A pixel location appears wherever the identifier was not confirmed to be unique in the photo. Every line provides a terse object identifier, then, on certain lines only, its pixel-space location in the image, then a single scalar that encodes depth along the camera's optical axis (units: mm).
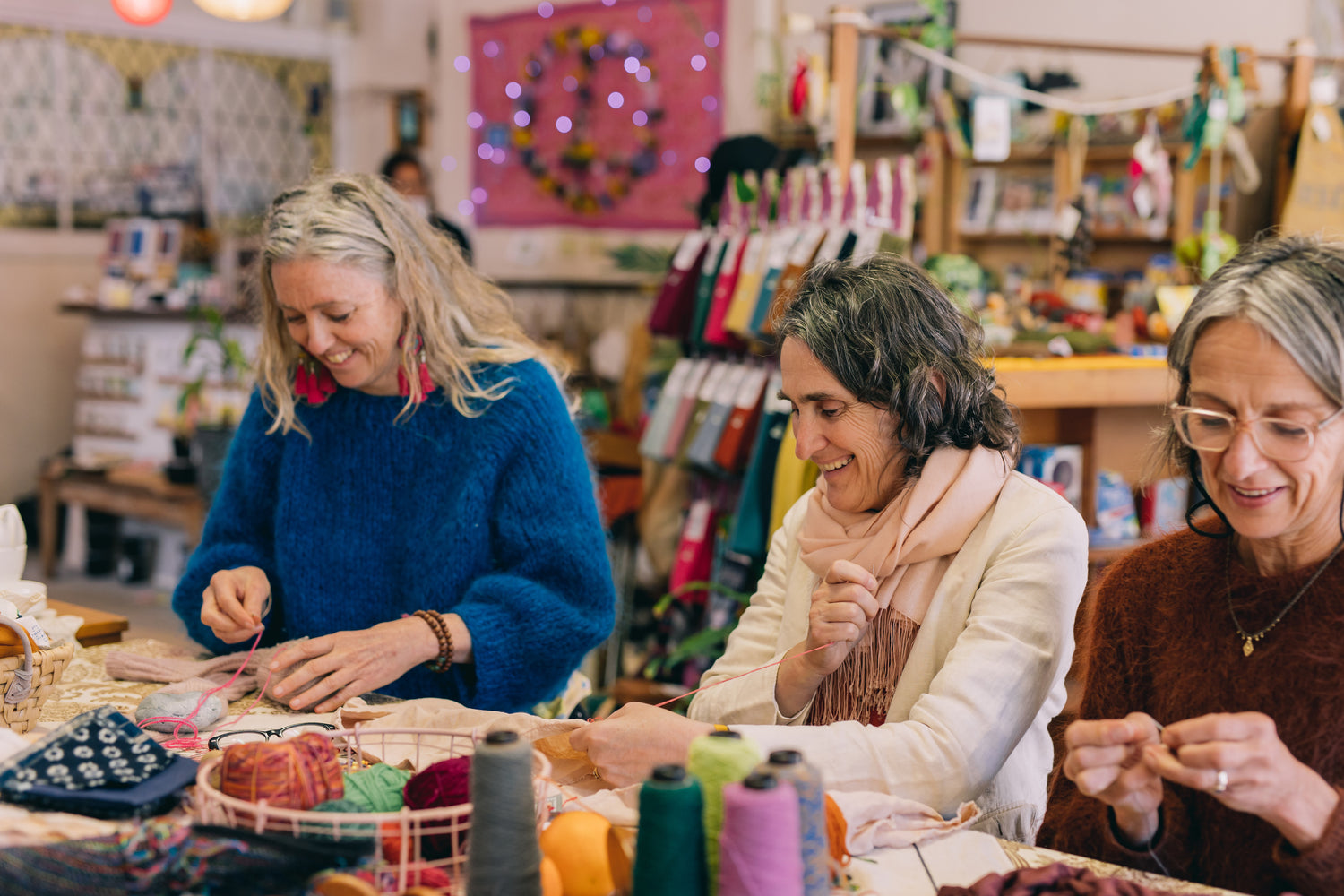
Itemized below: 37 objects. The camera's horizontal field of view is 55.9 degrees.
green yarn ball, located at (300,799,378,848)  1207
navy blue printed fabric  1355
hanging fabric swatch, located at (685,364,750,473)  4047
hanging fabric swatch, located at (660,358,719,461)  4258
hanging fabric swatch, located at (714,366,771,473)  3934
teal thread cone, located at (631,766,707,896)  1068
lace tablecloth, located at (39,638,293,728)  1855
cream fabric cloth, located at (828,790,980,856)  1369
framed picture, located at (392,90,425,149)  7621
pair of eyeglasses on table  1688
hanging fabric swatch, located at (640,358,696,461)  4312
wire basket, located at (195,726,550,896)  1192
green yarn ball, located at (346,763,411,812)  1305
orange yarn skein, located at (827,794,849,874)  1299
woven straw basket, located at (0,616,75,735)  1648
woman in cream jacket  1559
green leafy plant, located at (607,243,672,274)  5867
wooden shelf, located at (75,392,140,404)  6664
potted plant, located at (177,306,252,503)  5258
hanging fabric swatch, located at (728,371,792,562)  3662
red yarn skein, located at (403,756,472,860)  1250
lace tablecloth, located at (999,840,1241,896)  1296
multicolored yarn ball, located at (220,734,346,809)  1250
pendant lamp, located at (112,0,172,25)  5496
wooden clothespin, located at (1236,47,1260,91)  4289
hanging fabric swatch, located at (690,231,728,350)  4230
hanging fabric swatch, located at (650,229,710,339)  4387
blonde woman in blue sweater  2168
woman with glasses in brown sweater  1235
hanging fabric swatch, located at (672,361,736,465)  4164
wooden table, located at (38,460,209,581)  5758
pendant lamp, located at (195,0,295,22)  5461
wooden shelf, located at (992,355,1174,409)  3352
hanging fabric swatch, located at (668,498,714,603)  4348
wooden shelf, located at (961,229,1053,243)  6414
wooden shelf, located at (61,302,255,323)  6301
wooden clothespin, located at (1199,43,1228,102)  4152
